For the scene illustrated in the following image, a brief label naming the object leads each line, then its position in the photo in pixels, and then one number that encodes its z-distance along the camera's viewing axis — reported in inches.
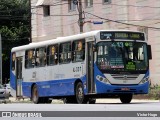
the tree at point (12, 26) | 2440.9
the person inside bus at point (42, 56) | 985.5
